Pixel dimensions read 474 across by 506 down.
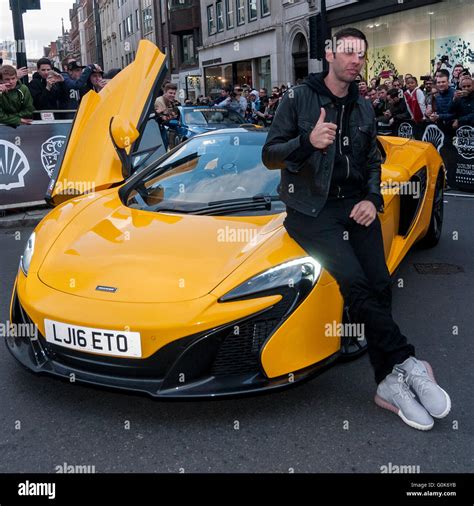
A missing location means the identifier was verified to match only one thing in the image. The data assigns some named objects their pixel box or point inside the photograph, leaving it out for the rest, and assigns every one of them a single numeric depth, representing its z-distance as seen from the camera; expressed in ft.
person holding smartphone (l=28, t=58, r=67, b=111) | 29.32
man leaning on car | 9.16
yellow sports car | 8.70
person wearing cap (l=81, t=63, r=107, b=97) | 28.37
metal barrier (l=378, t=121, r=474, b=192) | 29.68
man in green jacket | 25.59
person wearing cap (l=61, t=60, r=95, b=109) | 28.27
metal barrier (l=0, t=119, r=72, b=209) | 25.82
